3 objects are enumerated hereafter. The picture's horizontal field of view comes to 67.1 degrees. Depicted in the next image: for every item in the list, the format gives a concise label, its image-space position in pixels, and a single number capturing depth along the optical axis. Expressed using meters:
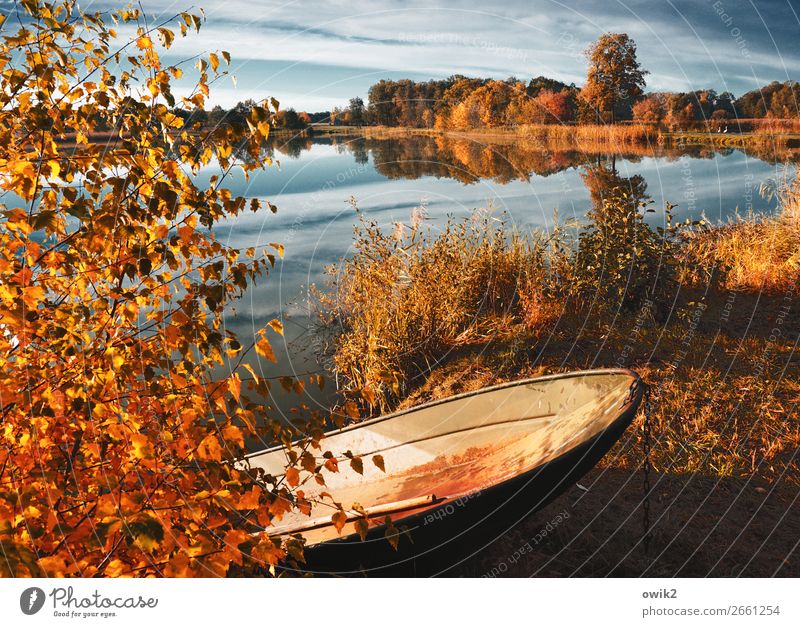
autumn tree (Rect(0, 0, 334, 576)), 1.92
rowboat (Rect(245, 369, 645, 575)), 2.99
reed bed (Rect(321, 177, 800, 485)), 5.58
